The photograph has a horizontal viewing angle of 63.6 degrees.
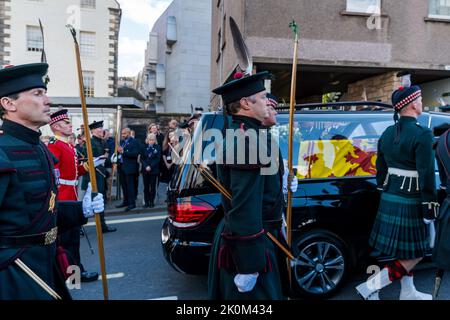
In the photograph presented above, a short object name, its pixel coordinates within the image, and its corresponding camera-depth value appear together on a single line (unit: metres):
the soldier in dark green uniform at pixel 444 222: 3.11
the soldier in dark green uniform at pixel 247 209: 2.06
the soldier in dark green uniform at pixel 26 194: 1.84
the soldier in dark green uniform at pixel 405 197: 3.28
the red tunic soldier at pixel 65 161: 4.16
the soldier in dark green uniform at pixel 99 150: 7.06
